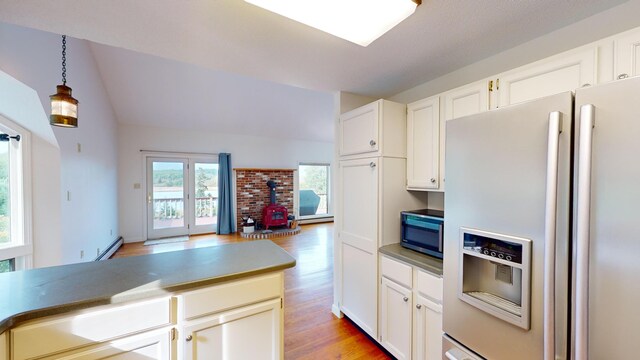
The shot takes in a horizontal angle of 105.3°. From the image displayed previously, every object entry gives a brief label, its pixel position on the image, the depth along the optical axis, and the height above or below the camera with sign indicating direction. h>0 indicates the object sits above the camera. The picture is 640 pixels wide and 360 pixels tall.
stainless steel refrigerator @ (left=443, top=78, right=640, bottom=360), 0.75 -0.19
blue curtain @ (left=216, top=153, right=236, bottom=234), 5.91 -0.55
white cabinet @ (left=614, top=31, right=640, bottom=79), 1.05 +0.53
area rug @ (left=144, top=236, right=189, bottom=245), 5.14 -1.40
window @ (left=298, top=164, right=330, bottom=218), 7.32 -0.44
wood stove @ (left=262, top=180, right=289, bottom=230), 6.19 -0.96
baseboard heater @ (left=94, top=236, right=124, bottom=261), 3.95 -1.31
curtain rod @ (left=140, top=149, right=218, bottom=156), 5.39 +0.53
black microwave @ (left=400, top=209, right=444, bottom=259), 1.63 -0.40
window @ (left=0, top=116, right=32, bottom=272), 2.20 -0.23
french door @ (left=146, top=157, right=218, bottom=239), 5.47 -0.48
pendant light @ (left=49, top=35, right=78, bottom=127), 1.51 +0.42
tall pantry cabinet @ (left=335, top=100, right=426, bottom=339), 1.97 -0.16
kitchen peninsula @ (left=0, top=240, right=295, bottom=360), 0.93 -0.58
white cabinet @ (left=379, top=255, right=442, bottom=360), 1.54 -0.94
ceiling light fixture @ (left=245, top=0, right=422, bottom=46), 1.00 +0.71
